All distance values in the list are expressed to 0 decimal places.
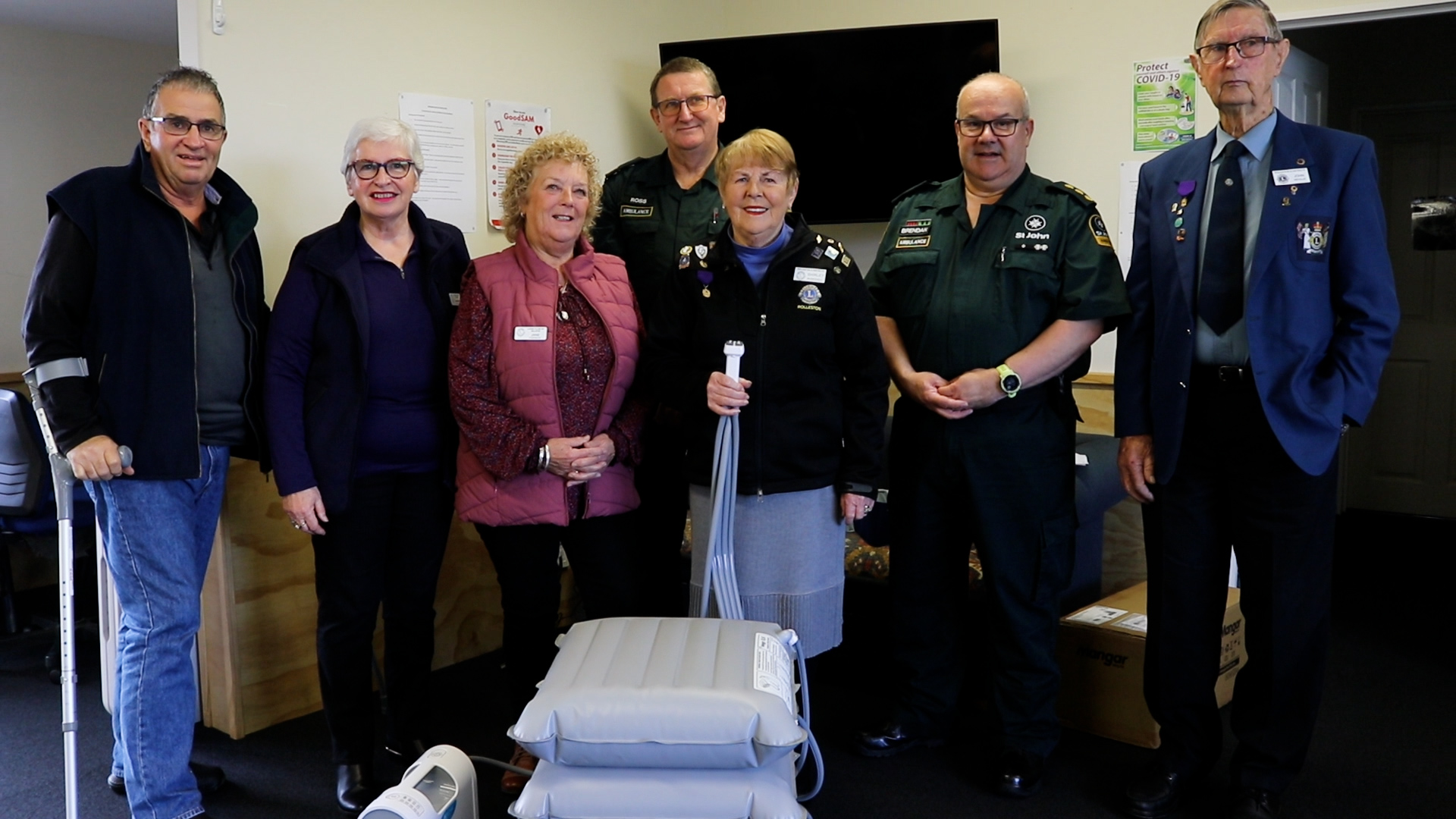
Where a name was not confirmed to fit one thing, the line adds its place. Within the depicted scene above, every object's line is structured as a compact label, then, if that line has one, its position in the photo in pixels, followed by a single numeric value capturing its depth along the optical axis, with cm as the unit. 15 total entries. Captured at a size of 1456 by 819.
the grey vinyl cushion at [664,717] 189
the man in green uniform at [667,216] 304
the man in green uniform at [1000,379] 264
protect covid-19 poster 380
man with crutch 238
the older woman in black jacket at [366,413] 256
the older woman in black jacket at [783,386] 246
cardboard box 304
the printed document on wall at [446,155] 357
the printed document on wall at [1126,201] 395
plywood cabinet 318
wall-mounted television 404
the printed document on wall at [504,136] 378
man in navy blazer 233
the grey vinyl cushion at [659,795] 193
